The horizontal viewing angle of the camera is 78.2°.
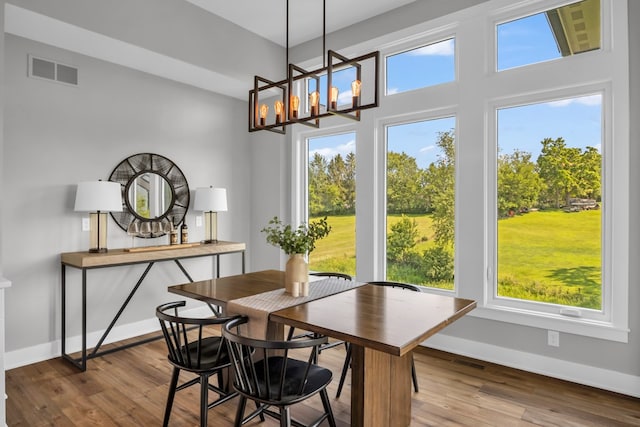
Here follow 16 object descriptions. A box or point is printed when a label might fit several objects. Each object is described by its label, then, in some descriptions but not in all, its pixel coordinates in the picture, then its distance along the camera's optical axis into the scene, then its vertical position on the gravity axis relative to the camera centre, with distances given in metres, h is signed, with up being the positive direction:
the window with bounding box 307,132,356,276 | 4.20 +0.18
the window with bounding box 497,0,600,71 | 2.82 +1.35
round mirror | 3.85 +0.17
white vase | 2.46 -0.38
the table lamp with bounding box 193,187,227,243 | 4.14 +0.13
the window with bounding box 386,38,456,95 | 3.50 +1.35
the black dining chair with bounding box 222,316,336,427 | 1.70 -0.82
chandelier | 2.24 +0.68
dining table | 1.76 -0.53
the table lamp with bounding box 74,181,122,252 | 3.20 +0.09
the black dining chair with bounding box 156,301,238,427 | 2.03 -0.81
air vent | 3.24 +1.20
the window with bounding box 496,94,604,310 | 2.84 +0.07
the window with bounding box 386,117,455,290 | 3.53 +0.09
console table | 3.12 -0.41
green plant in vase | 2.45 -0.24
